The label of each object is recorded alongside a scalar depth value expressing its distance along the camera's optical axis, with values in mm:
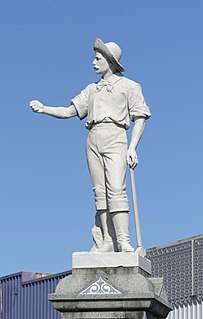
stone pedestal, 13570
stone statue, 14195
